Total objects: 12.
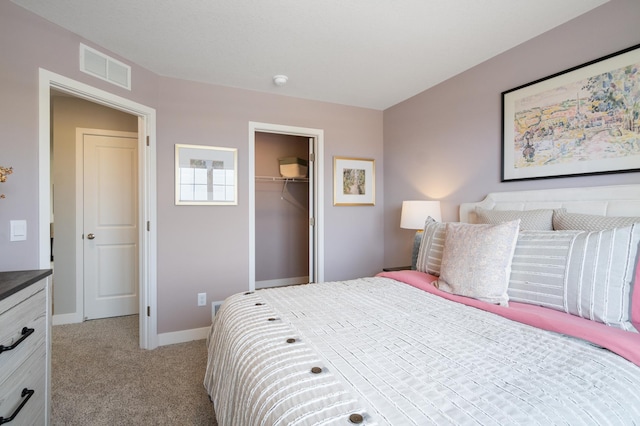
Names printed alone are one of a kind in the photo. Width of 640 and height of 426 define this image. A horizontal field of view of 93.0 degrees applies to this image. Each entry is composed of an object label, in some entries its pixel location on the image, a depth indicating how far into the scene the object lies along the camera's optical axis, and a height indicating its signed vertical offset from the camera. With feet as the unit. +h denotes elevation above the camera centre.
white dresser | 3.72 -1.88
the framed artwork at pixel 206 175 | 9.66 +1.22
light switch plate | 5.96 -0.34
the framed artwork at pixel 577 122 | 5.71 +1.93
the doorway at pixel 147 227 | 9.10 -0.44
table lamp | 9.23 -0.04
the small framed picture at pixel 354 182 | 11.93 +1.22
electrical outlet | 9.93 -2.84
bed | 2.58 -1.59
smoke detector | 9.39 +4.17
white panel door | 11.33 -0.47
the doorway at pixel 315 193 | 11.35 +0.73
